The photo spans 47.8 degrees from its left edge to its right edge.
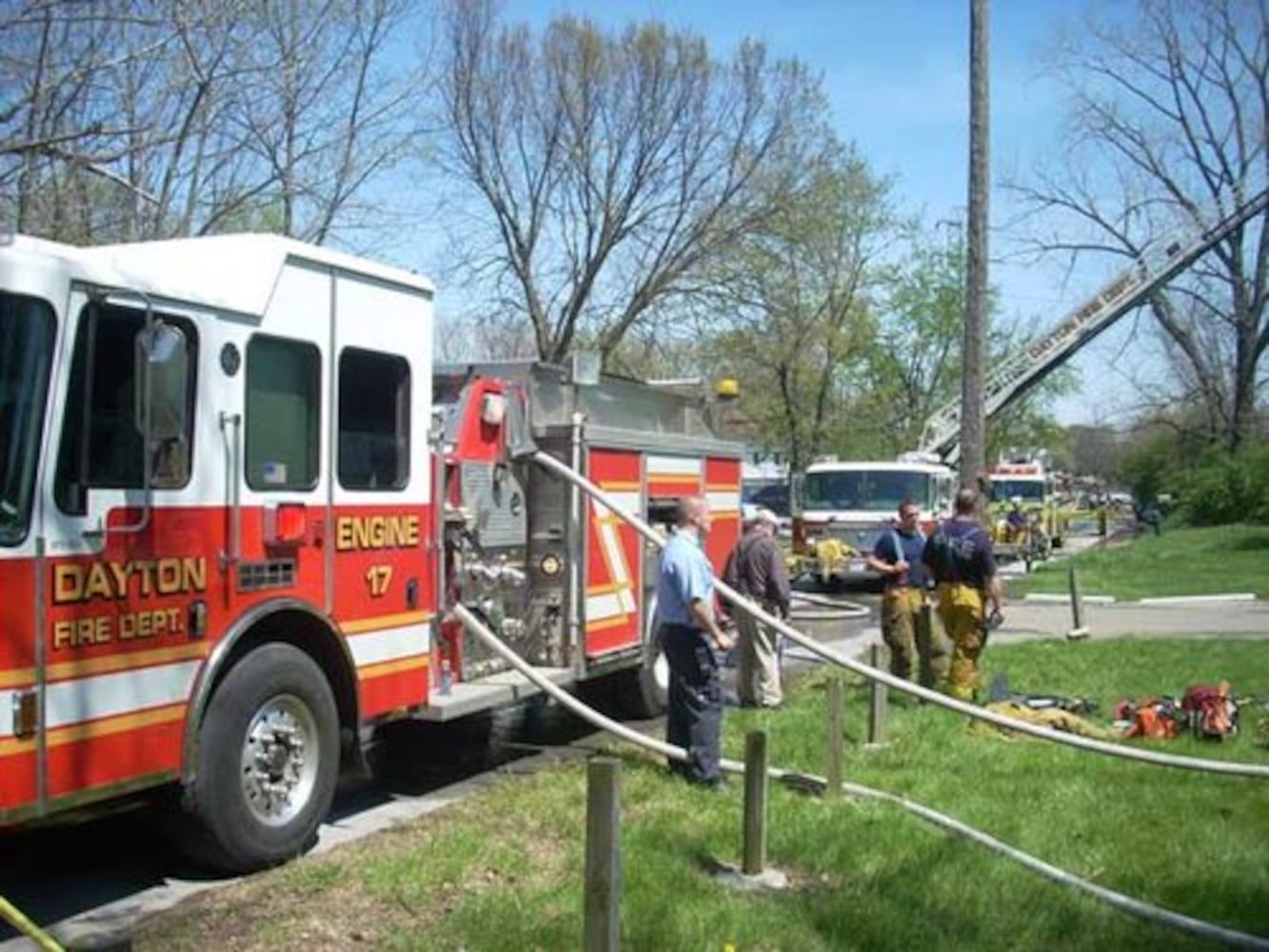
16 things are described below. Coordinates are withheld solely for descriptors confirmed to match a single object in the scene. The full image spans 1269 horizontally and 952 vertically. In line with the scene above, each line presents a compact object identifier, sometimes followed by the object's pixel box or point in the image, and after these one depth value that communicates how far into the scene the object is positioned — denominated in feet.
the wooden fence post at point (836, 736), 23.30
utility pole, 51.34
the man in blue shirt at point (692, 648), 25.59
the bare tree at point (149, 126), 34.27
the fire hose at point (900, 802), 17.88
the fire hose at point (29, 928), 10.02
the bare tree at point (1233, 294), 149.38
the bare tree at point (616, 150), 91.15
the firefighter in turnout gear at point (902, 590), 37.32
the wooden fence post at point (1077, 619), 52.26
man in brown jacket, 35.81
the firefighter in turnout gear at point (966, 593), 34.30
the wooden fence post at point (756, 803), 19.63
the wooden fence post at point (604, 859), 12.40
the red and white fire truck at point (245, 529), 17.39
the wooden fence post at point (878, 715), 29.37
